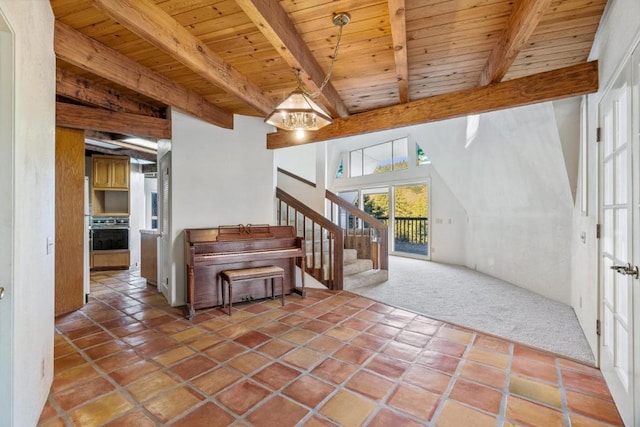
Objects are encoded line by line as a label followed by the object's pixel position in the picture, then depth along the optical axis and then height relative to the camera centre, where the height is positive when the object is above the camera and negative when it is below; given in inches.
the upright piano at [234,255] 137.5 -22.2
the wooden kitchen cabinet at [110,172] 225.8 +29.8
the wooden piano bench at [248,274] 135.1 -30.8
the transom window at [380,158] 301.3 +58.2
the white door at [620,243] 61.6 -8.0
